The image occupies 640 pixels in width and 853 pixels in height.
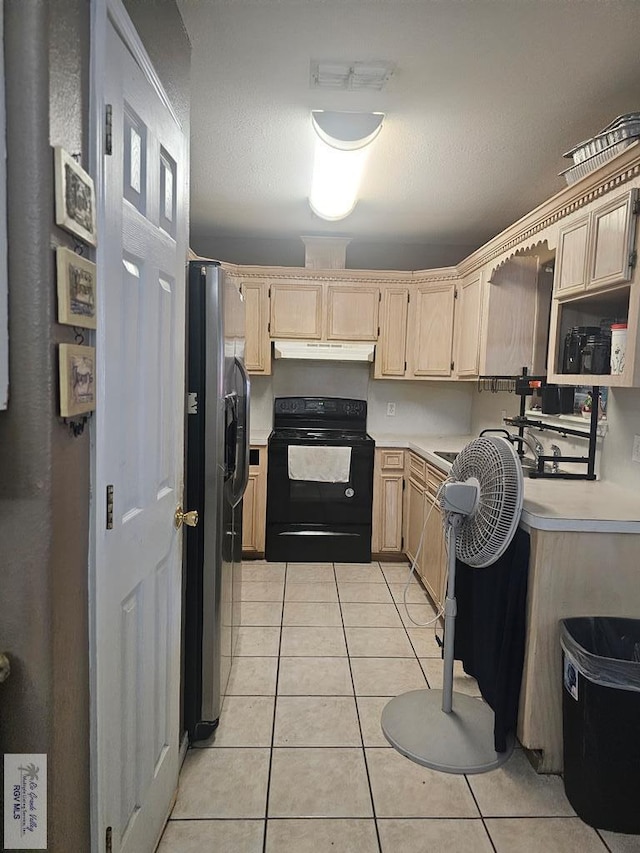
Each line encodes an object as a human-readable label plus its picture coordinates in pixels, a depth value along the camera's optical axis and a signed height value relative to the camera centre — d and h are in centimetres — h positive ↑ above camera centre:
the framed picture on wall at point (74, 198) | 86 +30
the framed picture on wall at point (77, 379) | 90 -2
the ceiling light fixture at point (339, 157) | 229 +106
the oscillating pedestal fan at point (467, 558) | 182 -64
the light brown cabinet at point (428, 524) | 305 -92
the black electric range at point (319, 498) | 381 -87
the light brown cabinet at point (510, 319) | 317 +40
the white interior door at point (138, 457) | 109 -21
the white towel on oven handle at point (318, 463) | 380 -61
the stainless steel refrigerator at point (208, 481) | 180 -38
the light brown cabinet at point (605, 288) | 183 +38
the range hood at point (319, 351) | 404 +21
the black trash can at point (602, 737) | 156 -105
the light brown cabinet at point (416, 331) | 397 +39
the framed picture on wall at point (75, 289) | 88 +14
